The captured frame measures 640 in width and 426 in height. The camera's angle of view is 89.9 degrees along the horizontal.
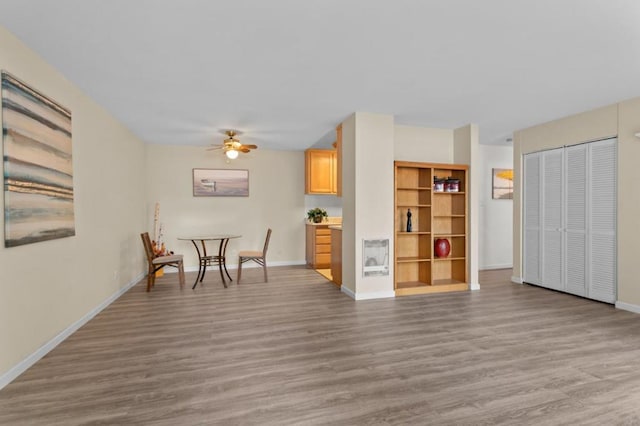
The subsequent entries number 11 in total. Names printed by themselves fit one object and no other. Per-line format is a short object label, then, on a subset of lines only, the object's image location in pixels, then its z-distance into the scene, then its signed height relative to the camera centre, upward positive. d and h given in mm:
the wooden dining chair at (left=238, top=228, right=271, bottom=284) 5469 -785
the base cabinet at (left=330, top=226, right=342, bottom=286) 5225 -746
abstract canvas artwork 2340 +374
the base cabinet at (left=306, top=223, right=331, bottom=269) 6648 -754
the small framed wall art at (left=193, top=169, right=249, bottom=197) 6609 +592
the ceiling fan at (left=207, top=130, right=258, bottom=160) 5176 +1048
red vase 4934 -579
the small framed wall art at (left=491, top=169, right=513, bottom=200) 6793 +502
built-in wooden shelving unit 4891 -250
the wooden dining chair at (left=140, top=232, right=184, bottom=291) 4898 -782
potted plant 7008 -96
